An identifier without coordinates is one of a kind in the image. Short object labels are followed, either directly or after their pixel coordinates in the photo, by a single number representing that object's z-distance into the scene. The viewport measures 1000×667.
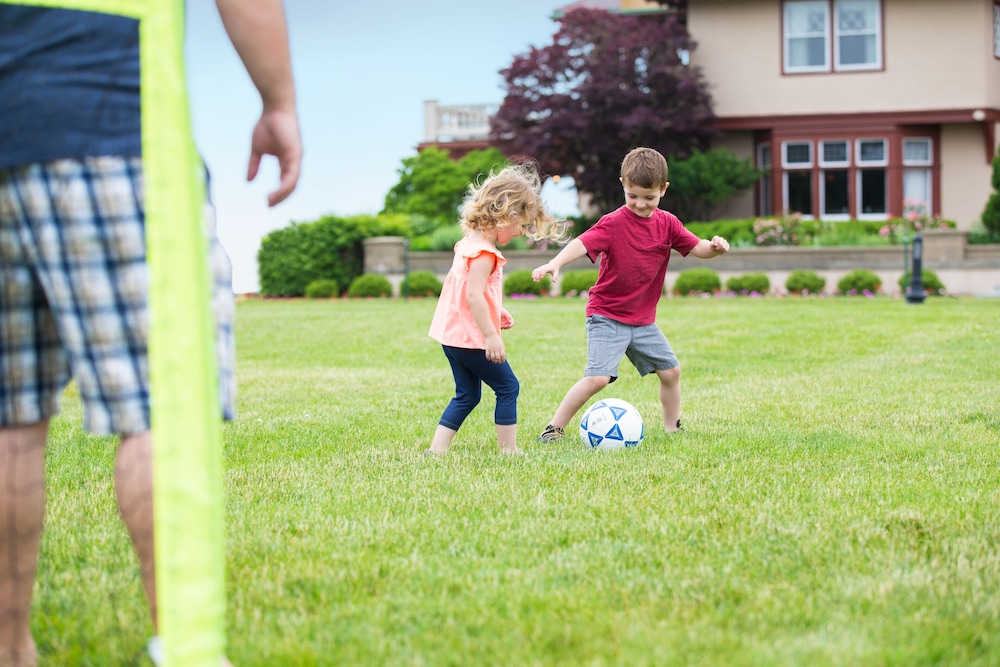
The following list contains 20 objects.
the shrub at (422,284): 23.31
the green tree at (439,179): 34.69
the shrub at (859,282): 20.58
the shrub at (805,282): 20.91
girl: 5.27
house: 26.70
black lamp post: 17.59
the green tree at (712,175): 25.98
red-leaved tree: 26.28
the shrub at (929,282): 20.02
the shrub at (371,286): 24.03
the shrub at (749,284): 21.17
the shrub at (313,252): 25.47
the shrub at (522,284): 22.09
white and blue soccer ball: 5.49
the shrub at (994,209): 22.40
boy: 5.80
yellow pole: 1.78
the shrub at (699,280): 21.19
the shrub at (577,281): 21.33
